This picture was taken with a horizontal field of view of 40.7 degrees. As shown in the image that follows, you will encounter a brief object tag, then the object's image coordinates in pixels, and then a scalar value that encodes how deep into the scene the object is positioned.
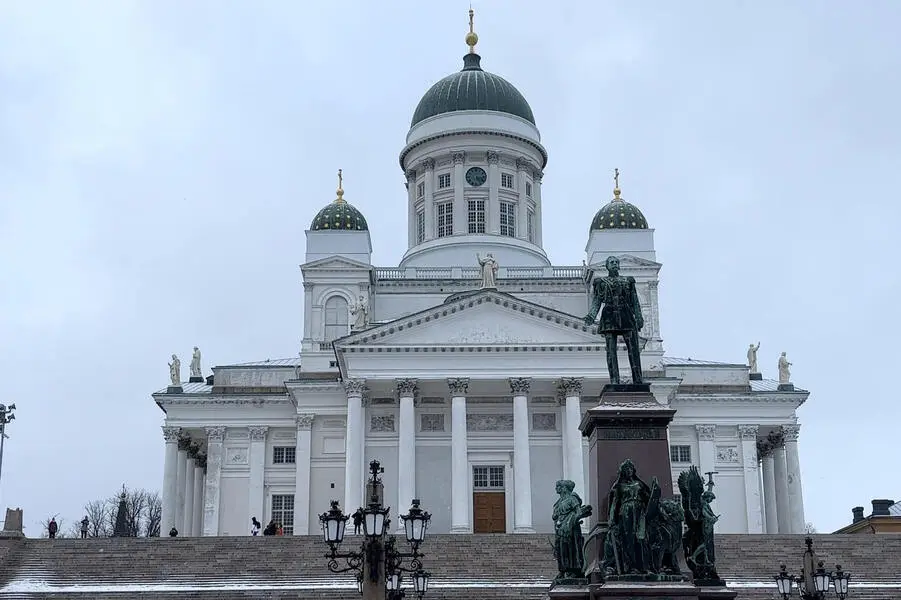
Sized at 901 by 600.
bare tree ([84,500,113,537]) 112.88
